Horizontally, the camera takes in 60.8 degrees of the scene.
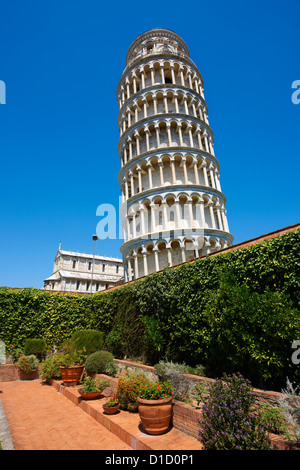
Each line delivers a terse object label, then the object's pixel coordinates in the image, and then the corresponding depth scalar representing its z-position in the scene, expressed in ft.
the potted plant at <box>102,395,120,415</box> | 23.64
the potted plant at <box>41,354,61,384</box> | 39.88
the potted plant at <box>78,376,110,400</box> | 28.48
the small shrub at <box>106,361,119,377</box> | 35.60
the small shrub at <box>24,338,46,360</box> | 52.26
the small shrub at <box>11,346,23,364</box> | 50.90
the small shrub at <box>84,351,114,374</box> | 35.53
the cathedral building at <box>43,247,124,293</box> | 218.79
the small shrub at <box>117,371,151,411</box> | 24.36
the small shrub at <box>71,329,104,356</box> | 45.24
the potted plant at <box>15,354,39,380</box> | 46.06
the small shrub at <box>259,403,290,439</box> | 17.03
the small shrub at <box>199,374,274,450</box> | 14.80
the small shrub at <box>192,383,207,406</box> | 21.89
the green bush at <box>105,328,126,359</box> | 47.46
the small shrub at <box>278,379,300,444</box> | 15.52
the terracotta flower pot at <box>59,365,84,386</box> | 36.09
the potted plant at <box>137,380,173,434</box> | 19.48
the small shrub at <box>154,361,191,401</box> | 23.55
